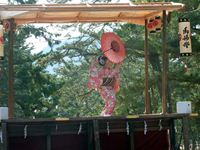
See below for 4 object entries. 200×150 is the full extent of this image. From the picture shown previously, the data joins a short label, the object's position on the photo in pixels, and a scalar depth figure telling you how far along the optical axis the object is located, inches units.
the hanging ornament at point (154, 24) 497.5
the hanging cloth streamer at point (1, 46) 442.5
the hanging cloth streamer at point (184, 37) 478.1
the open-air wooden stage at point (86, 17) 404.0
